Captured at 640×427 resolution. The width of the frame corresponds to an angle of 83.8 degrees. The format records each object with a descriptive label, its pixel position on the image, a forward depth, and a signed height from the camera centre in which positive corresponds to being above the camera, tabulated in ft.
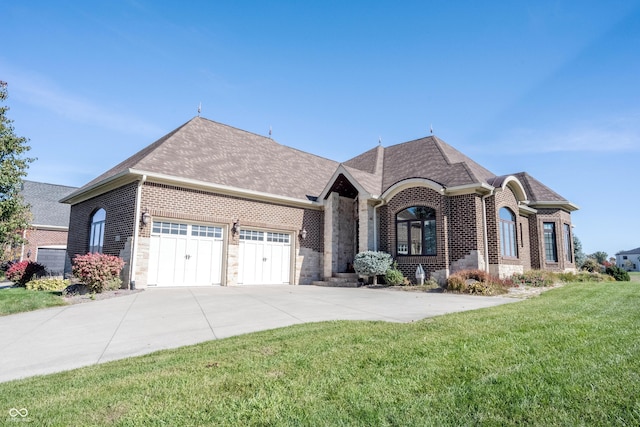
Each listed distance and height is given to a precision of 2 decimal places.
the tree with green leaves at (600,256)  200.05 +1.30
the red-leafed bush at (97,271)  35.06 -1.94
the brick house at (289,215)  43.42 +5.48
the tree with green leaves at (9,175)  49.16 +10.47
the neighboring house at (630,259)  221.25 -0.20
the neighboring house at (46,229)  83.05 +5.08
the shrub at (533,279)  44.52 -2.75
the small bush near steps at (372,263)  47.65 -1.07
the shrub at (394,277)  46.60 -2.84
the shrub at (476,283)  38.11 -2.95
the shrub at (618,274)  62.49 -2.70
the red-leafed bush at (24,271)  48.98 -2.92
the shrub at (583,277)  53.67 -3.02
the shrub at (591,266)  72.69 -1.67
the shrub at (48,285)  39.40 -3.79
